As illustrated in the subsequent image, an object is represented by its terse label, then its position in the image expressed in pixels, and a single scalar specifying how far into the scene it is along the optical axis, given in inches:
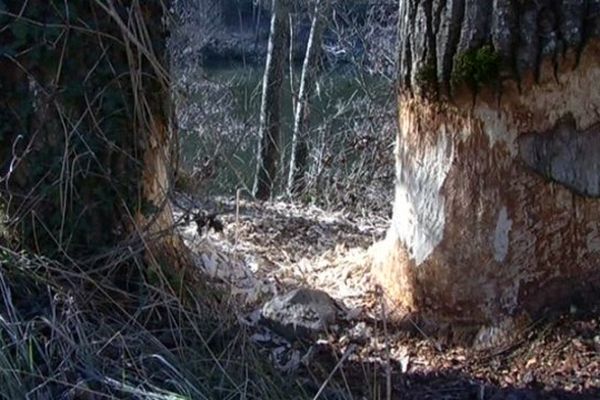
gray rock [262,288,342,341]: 124.9
